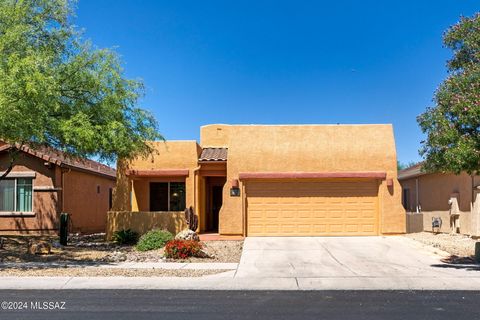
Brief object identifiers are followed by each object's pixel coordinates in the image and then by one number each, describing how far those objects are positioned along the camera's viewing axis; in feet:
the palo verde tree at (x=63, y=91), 47.98
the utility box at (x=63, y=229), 68.90
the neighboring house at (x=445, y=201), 70.54
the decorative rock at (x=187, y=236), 61.57
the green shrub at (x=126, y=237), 70.74
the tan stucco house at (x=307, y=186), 71.72
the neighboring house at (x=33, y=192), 79.30
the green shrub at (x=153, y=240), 64.23
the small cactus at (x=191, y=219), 69.36
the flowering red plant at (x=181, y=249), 56.39
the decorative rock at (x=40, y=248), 60.08
